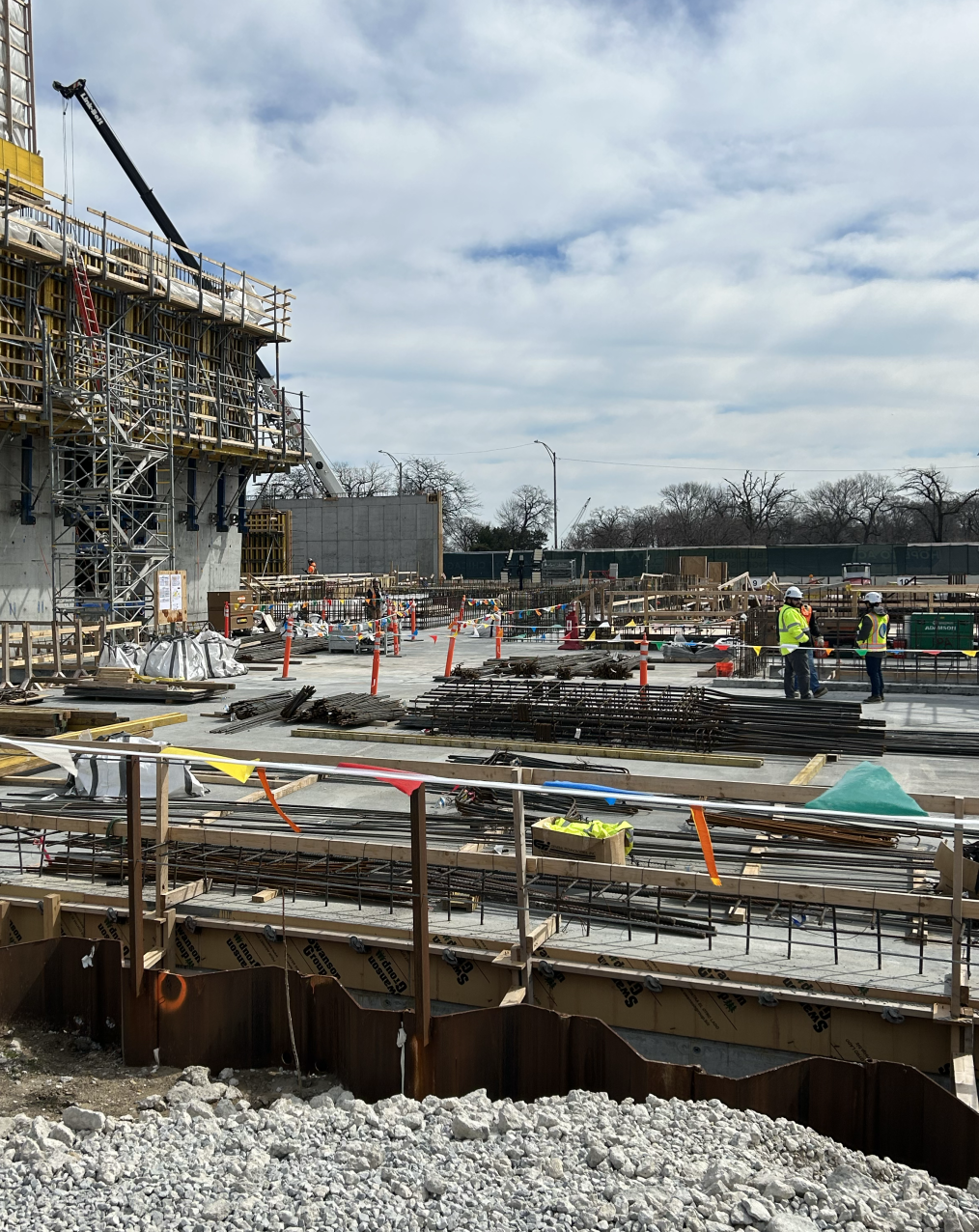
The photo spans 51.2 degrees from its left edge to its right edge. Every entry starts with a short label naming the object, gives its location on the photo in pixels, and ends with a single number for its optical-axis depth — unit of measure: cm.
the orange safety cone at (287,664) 2209
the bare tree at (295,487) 8244
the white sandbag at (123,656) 2088
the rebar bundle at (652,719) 1386
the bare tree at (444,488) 9494
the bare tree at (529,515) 9644
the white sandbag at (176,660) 2106
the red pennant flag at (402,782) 596
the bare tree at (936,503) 8531
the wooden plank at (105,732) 1181
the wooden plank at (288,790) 1031
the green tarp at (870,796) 673
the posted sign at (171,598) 2498
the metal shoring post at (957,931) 550
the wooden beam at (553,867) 639
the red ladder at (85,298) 2888
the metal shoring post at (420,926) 598
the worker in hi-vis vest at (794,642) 1628
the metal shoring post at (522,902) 638
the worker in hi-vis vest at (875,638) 1731
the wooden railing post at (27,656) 1984
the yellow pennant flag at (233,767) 659
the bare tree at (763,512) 9712
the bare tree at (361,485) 10419
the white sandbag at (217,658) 2175
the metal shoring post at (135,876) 668
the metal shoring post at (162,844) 726
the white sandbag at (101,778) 1031
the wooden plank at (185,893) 758
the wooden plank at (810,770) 1162
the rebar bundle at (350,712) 1579
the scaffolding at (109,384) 2783
